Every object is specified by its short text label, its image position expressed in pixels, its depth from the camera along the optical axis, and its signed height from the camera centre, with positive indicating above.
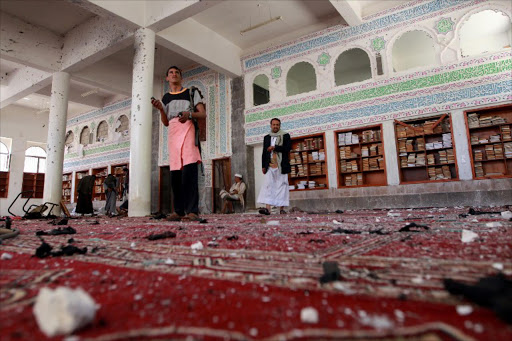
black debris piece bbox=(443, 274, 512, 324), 0.54 -0.21
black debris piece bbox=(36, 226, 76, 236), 2.21 -0.19
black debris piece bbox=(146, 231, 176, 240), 1.75 -0.19
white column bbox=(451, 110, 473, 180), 5.97 +1.00
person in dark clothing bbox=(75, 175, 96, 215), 6.71 +0.27
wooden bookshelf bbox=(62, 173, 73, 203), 13.41 +0.93
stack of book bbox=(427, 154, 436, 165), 6.41 +0.77
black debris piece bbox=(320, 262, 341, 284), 0.79 -0.20
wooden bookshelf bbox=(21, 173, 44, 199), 13.93 +1.17
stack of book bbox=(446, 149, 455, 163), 6.20 +0.81
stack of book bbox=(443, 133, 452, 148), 6.25 +1.15
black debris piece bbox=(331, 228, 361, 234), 1.85 -0.21
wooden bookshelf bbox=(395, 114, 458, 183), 6.29 +0.99
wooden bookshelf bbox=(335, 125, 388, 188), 6.97 +0.96
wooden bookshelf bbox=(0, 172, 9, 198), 13.36 +1.10
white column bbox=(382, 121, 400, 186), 6.59 +0.97
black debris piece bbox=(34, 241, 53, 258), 1.25 -0.19
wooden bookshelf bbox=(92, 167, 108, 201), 12.03 +0.89
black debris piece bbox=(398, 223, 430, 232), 1.85 -0.21
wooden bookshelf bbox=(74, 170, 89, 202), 12.95 +1.34
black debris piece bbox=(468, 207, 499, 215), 3.27 -0.21
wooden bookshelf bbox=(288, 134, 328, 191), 7.59 +0.91
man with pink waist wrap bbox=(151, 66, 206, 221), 3.35 +0.70
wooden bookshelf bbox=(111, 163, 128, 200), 11.21 +1.15
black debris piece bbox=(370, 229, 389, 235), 1.77 -0.21
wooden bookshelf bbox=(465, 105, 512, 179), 5.83 +1.03
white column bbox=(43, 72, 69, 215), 7.41 +1.73
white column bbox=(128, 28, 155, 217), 5.74 +1.53
